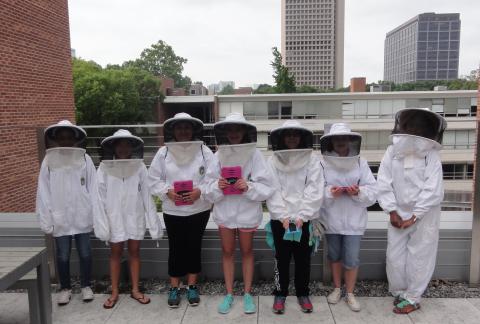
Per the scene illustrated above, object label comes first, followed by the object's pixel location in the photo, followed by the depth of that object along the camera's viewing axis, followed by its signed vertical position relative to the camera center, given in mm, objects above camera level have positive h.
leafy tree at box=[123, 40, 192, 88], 75500 +9667
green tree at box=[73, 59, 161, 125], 32781 +1438
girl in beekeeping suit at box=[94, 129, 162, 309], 3516 -795
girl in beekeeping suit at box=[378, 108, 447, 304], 3291 -730
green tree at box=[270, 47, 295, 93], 42875 +3594
